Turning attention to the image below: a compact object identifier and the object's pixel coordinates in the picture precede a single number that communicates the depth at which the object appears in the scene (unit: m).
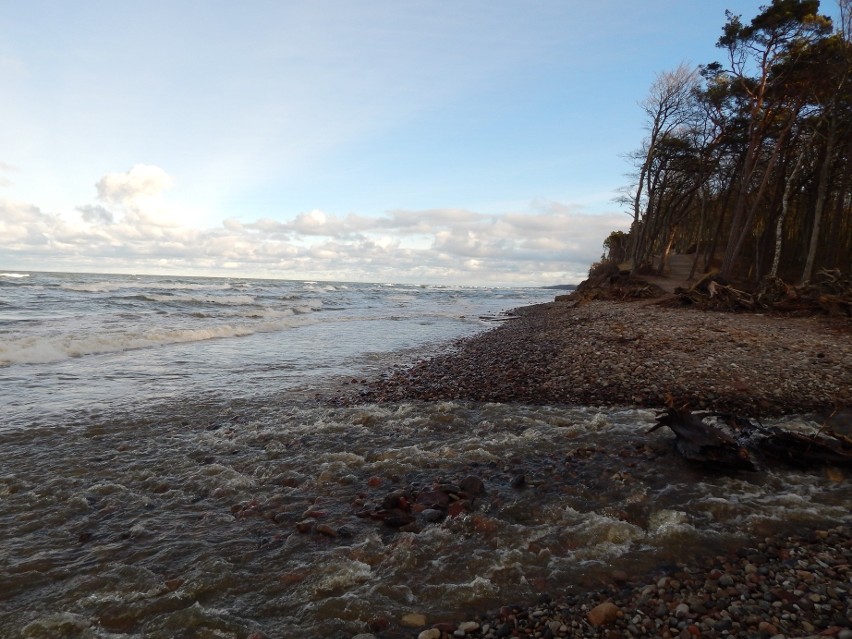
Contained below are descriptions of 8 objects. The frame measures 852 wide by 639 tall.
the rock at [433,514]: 4.64
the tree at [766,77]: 17.56
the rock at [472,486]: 5.14
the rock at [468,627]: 3.15
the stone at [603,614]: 3.12
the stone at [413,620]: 3.27
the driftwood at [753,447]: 5.49
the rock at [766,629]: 2.85
